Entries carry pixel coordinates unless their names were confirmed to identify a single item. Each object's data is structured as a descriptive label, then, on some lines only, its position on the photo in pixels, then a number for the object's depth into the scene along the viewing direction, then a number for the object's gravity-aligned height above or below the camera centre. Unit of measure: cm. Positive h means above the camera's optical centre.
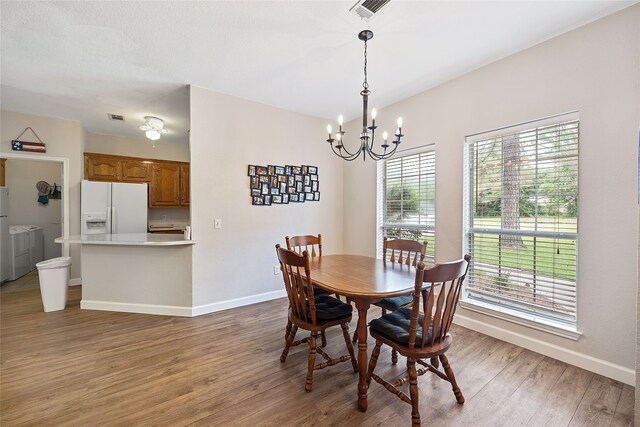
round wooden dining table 166 -51
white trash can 318 -93
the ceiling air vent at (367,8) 181 +147
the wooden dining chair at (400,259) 226 -48
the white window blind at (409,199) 325 +17
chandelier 209 +74
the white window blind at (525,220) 221 -8
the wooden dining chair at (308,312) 181 -79
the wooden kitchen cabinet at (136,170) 485 +76
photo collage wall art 359 +39
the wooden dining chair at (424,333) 145 -78
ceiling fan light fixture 389 +136
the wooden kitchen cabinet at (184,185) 537 +53
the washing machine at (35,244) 501 -71
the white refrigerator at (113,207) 404 +4
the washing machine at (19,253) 449 -79
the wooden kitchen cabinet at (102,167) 449 +76
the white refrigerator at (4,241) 426 -53
